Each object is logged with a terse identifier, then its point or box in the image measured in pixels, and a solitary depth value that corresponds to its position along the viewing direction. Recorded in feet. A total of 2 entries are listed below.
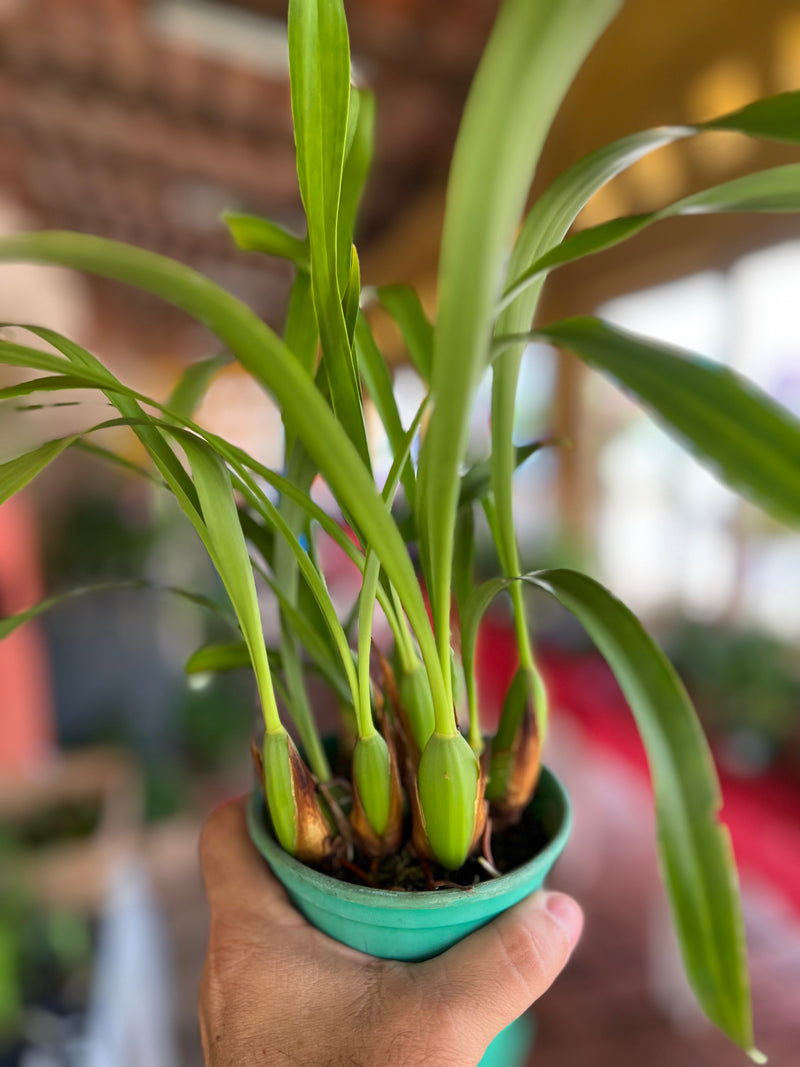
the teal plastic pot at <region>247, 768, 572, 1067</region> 1.13
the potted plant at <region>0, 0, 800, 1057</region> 0.70
